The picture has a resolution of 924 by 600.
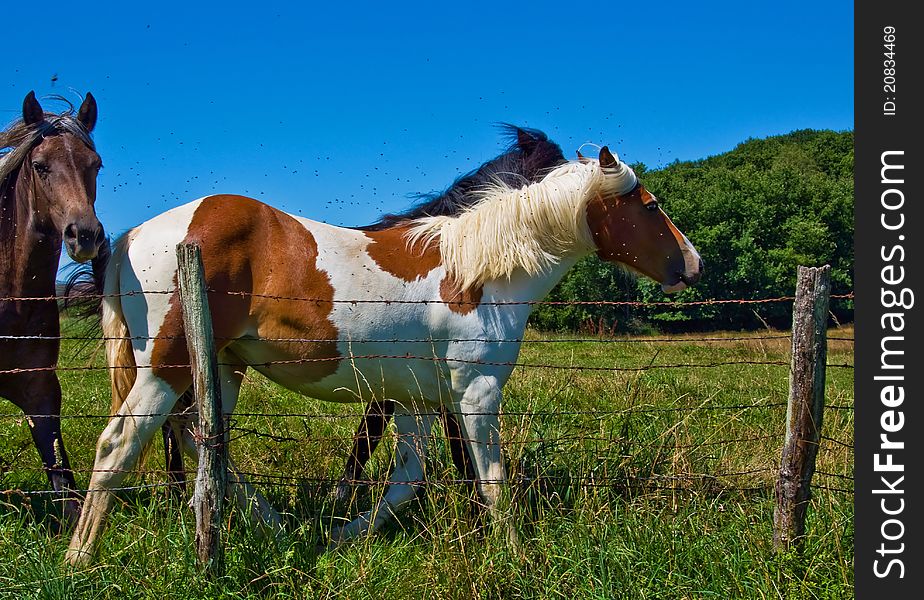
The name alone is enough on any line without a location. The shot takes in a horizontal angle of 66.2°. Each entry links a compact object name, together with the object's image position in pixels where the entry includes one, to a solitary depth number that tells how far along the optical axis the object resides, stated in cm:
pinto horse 371
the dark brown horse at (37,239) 402
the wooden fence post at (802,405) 315
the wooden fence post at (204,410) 303
